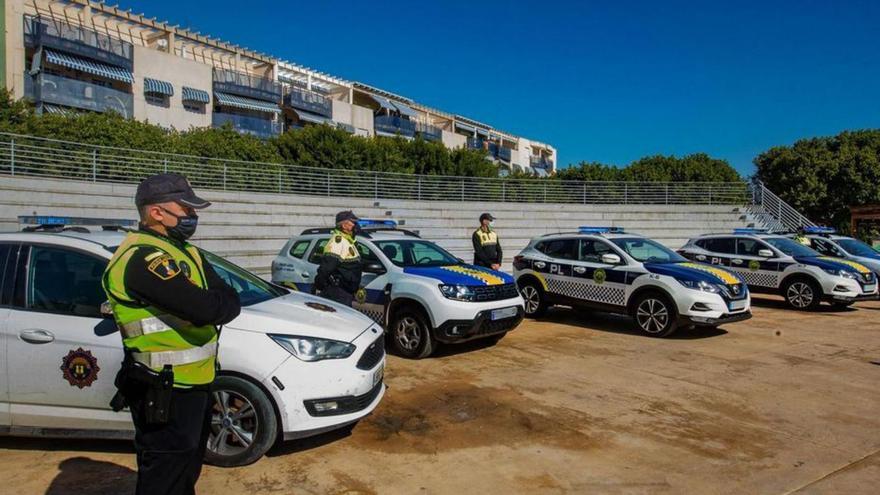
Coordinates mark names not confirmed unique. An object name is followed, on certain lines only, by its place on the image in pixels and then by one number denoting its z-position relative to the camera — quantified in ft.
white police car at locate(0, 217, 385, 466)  12.57
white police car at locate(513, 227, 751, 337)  27.94
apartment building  103.91
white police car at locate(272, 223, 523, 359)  22.93
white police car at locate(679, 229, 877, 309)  37.40
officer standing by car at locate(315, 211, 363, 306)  22.88
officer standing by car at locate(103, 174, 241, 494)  7.53
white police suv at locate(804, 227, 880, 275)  44.55
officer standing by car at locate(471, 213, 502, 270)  33.78
